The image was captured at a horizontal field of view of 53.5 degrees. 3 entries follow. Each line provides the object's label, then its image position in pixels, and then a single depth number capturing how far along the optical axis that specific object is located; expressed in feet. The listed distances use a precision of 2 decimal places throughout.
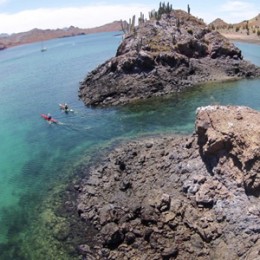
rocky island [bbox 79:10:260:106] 169.41
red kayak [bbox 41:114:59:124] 145.86
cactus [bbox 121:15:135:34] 216.58
